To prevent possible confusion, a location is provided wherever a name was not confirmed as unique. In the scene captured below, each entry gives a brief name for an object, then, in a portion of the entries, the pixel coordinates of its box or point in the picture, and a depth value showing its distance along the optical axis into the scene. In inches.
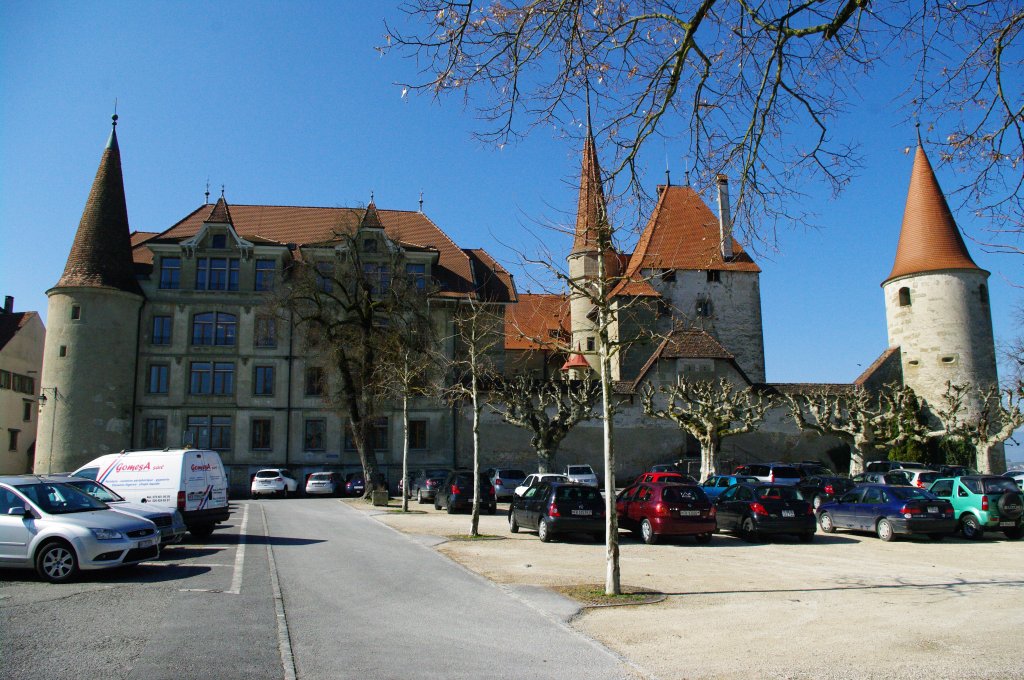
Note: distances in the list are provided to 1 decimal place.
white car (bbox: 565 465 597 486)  1444.4
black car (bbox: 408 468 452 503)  1432.1
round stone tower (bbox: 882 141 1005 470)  1787.6
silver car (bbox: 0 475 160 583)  456.1
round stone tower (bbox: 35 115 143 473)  1658.5
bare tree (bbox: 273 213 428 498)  1433.3
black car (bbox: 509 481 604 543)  748.6
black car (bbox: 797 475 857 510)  1015.0
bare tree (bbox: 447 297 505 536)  812.0
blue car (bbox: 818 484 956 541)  785.6
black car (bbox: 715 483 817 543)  784.9
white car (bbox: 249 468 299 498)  1619.1
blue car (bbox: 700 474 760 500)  1167.0
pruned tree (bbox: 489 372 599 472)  1387.8
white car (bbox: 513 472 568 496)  1208.2
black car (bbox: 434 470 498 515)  1162.0
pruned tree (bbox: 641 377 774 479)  1365.7
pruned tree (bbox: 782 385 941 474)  1429.6
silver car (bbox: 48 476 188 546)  569.6
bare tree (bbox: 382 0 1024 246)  284.4
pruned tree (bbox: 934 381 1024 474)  1332.4
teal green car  803.4
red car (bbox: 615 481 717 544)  738.2
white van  673.2
